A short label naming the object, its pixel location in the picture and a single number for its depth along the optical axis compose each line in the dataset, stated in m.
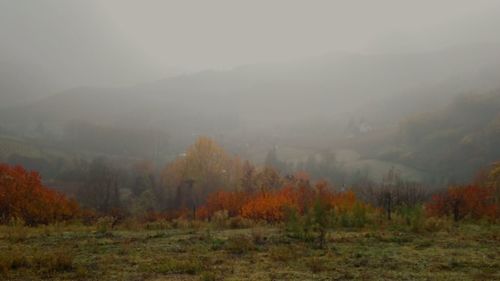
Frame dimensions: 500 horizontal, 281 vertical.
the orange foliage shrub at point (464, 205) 38.31
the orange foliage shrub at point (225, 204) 57.53
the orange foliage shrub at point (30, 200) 47.53
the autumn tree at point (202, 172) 106.50
